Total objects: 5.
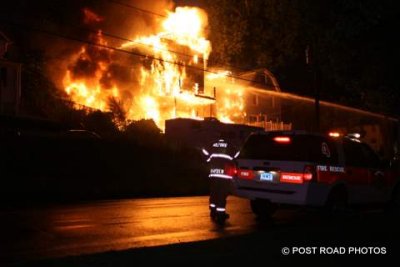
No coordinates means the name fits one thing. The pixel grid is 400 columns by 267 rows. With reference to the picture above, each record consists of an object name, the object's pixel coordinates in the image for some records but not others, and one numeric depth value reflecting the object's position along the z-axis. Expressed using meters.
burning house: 43.91
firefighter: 11.66
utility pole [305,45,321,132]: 29.94
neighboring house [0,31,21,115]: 32.81
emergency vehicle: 11.08
